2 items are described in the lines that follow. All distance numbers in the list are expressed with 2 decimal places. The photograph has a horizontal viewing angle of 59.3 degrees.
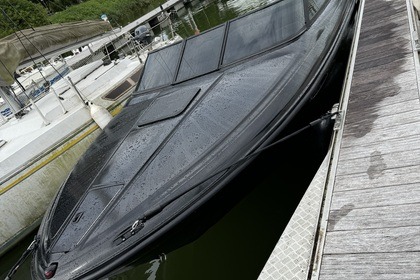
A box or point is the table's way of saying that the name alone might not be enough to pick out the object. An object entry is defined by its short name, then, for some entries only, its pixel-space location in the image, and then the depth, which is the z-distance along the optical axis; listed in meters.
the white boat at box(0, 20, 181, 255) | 5.79
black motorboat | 3.03
